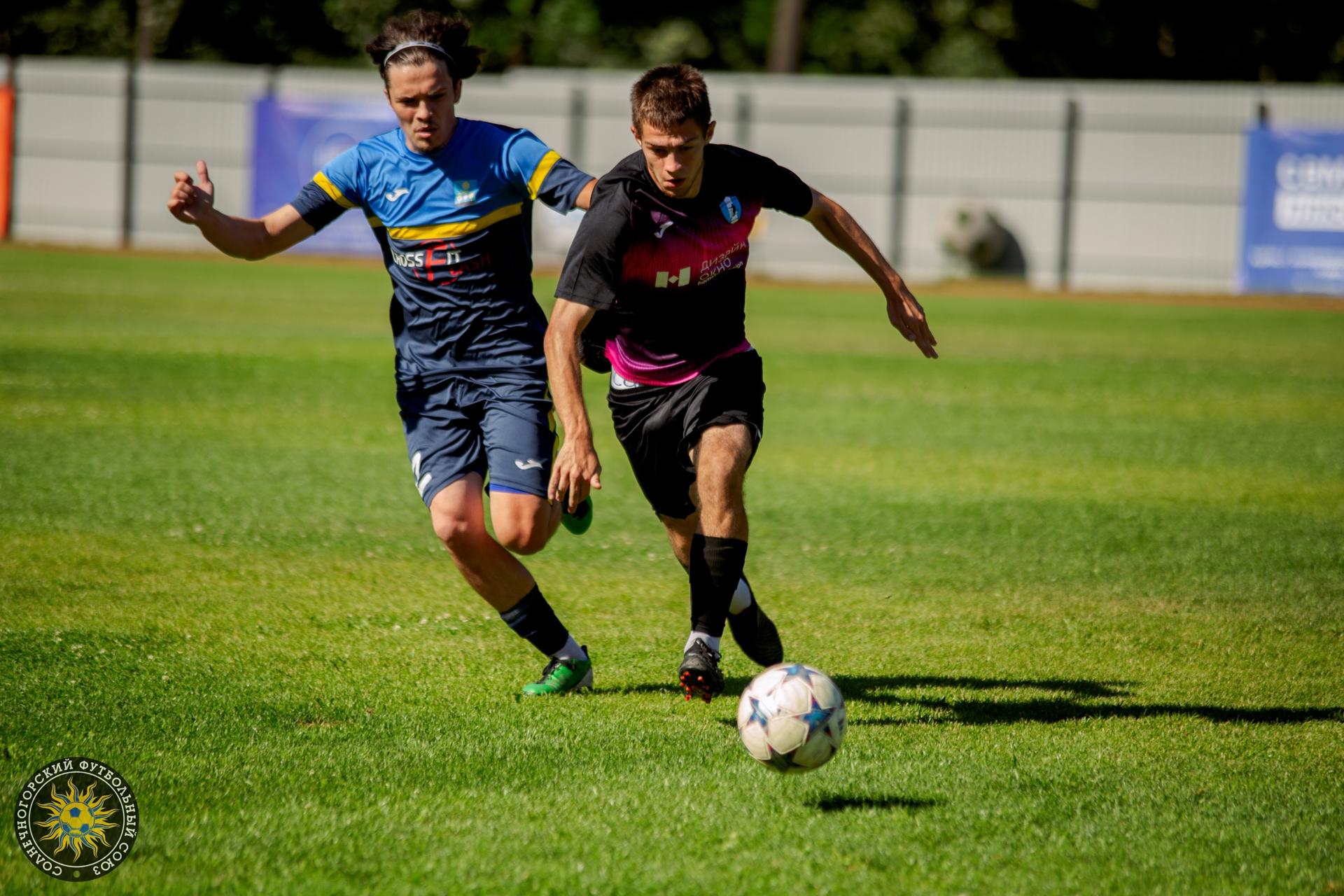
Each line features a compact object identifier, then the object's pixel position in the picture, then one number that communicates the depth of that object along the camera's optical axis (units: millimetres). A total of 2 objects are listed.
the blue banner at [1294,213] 58750
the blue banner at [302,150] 70812
